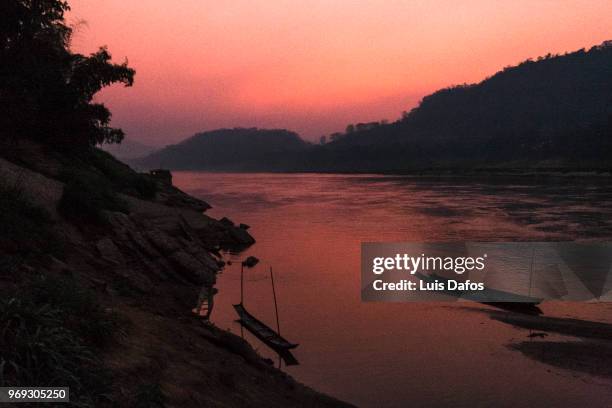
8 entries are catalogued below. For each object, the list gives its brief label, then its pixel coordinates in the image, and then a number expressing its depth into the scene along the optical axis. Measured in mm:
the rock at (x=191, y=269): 30406
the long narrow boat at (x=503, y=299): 28736
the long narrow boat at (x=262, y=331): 22344
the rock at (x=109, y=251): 23219
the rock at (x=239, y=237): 51506
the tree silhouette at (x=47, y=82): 27453
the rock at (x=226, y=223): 53344
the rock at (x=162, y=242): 29697
